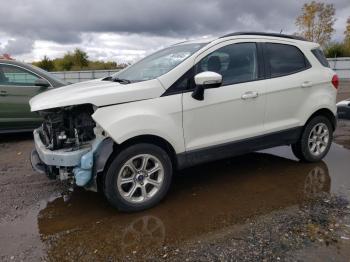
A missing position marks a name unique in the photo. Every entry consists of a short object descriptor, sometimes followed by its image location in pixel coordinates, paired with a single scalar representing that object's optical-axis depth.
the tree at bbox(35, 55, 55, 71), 43.66
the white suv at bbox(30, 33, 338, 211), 3.50
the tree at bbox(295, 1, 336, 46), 37.84
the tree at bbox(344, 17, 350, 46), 36.31
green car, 6.71
